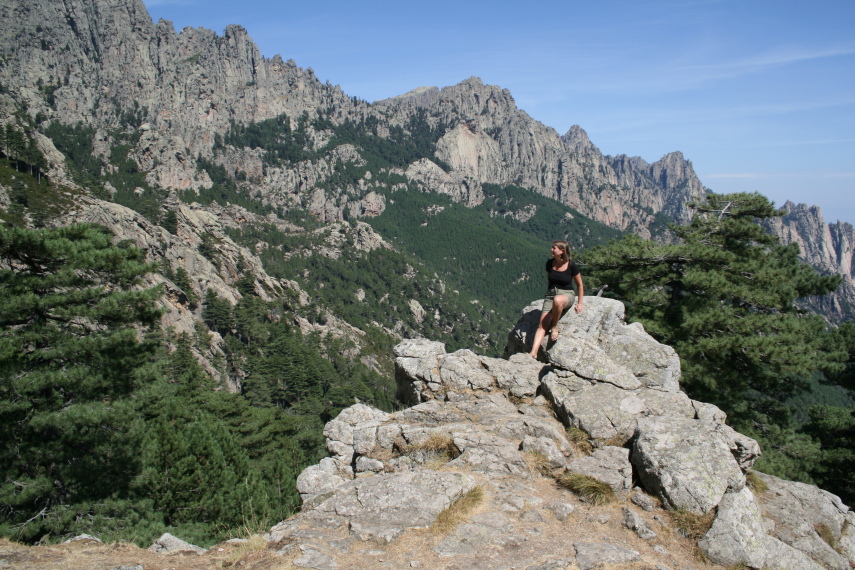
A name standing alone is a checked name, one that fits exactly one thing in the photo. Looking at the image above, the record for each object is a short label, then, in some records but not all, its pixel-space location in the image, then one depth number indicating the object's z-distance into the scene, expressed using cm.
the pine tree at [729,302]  1652
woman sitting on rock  1123
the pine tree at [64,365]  1334
